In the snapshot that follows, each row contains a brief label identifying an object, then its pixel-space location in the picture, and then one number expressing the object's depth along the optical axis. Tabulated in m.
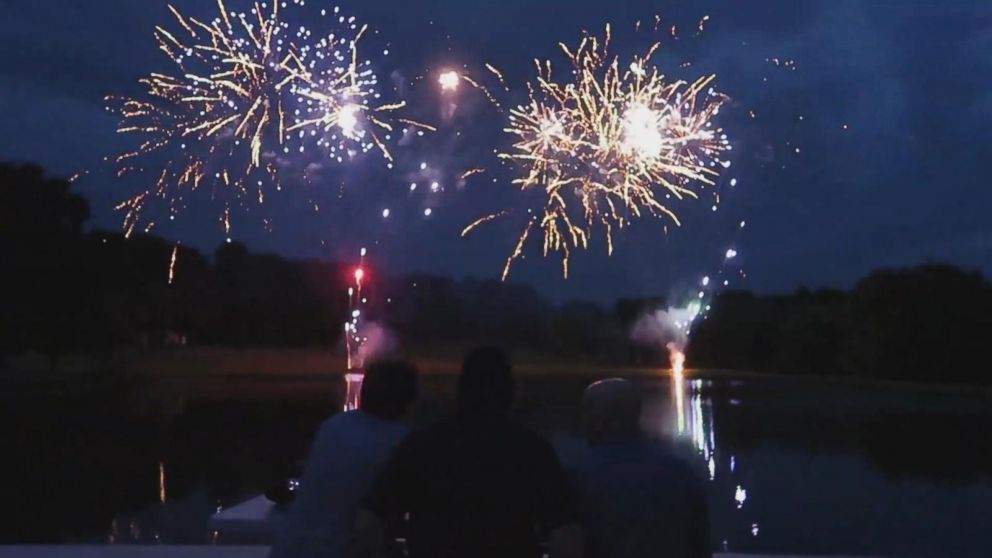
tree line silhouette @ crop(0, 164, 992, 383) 36.50
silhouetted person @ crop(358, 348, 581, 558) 3.86
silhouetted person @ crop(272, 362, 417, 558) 4.32
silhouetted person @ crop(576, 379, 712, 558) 4.00
